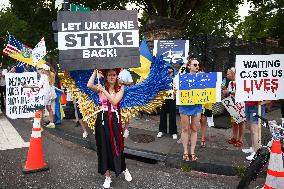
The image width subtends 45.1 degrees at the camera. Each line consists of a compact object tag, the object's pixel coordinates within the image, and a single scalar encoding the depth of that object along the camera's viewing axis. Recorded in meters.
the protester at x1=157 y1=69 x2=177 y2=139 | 7.90
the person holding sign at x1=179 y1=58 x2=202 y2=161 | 6.07
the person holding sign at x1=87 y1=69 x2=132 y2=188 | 5.11
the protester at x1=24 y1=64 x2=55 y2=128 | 8.84
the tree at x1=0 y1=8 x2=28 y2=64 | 42.22
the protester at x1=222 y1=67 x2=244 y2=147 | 6.99
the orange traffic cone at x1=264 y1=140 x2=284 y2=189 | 4.21
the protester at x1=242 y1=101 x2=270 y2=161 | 6.10
